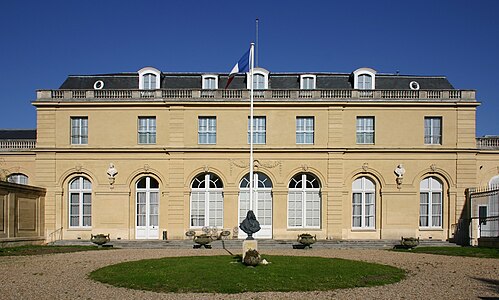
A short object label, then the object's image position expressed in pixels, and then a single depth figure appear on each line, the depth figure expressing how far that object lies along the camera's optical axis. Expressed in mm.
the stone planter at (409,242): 26297
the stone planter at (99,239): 27531
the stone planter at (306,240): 26617
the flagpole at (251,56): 20453
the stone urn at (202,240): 26641
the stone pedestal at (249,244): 18391
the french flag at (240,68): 21297
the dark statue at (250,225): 18719
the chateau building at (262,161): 31547
